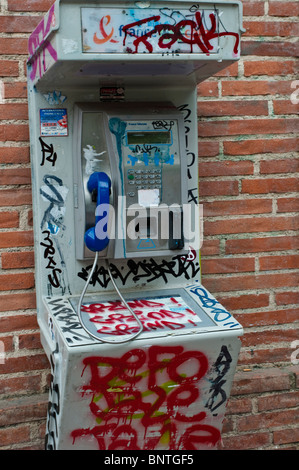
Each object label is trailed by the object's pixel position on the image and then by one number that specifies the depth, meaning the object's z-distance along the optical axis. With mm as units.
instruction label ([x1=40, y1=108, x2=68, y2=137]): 1998
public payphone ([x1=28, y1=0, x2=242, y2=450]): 1746
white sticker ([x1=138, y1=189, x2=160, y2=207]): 1954
